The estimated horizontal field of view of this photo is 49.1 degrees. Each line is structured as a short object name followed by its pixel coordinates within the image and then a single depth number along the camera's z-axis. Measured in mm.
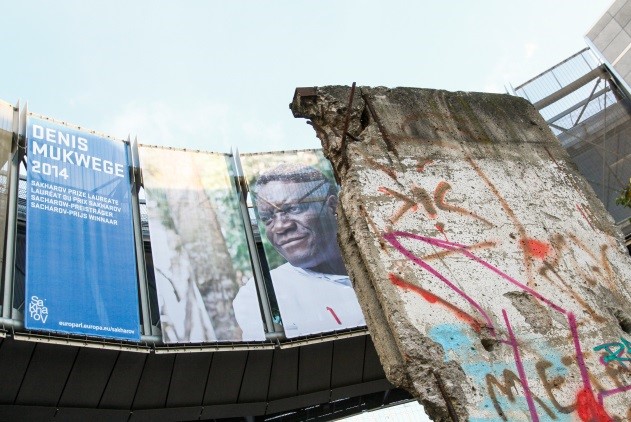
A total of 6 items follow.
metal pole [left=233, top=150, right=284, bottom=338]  13210
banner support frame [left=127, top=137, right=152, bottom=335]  12164
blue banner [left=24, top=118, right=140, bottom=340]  10938
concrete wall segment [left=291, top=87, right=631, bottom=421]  3166
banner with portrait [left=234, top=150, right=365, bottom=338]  13133
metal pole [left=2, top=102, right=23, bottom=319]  10828
